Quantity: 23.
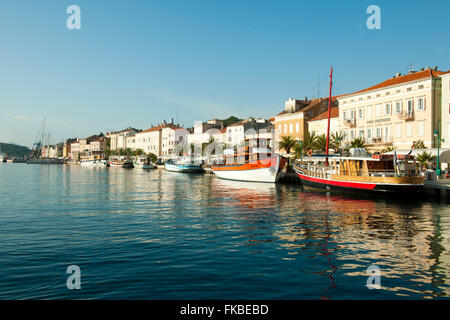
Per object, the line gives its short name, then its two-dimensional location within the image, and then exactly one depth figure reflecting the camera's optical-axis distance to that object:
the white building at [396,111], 42.08
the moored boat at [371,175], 27.83
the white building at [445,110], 40.44
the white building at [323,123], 58.57
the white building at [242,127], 89.38
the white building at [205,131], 108.31
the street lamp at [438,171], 35.31
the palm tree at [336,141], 52.25
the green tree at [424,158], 37.12
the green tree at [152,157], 123.69
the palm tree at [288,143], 61.50
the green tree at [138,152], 142.25
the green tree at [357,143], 48.66
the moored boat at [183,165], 81.44
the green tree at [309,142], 56.09
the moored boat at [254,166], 47.19
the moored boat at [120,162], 120.88
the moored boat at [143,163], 109.06
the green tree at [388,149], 43.80
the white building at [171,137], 126.94
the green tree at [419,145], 41.28
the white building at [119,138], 170.00
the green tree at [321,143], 54.12
